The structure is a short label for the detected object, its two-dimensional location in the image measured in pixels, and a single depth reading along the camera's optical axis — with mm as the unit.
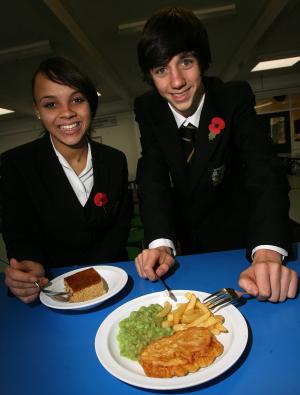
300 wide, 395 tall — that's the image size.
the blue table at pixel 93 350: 728
